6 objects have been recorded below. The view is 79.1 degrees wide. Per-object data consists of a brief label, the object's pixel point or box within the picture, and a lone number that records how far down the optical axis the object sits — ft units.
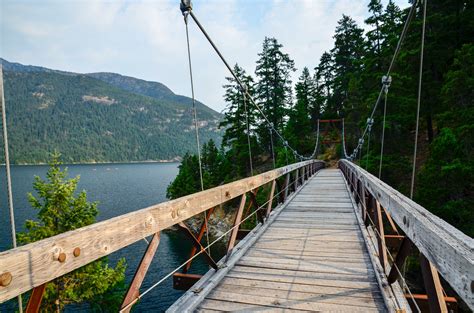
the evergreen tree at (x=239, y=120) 108.27
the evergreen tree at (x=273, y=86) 127.34
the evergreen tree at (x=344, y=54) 134.20
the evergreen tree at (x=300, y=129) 126.29
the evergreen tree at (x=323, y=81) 155.74
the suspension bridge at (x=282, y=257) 3.86
